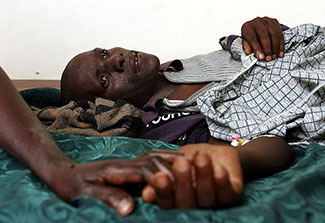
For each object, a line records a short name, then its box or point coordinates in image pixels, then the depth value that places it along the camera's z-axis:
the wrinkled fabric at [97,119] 1.26
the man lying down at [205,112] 0.64
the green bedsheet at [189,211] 0.64
